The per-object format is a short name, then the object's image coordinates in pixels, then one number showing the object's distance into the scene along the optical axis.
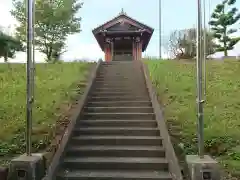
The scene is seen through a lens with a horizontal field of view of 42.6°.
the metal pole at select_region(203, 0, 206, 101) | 4.72
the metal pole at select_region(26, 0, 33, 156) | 4.61
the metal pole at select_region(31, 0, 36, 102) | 4.86
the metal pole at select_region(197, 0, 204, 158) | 4.43
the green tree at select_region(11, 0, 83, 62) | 23.05
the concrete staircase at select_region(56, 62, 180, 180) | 5.14
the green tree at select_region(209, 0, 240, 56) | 24.17
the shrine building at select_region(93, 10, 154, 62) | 21.56
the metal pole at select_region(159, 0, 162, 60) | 34.13
